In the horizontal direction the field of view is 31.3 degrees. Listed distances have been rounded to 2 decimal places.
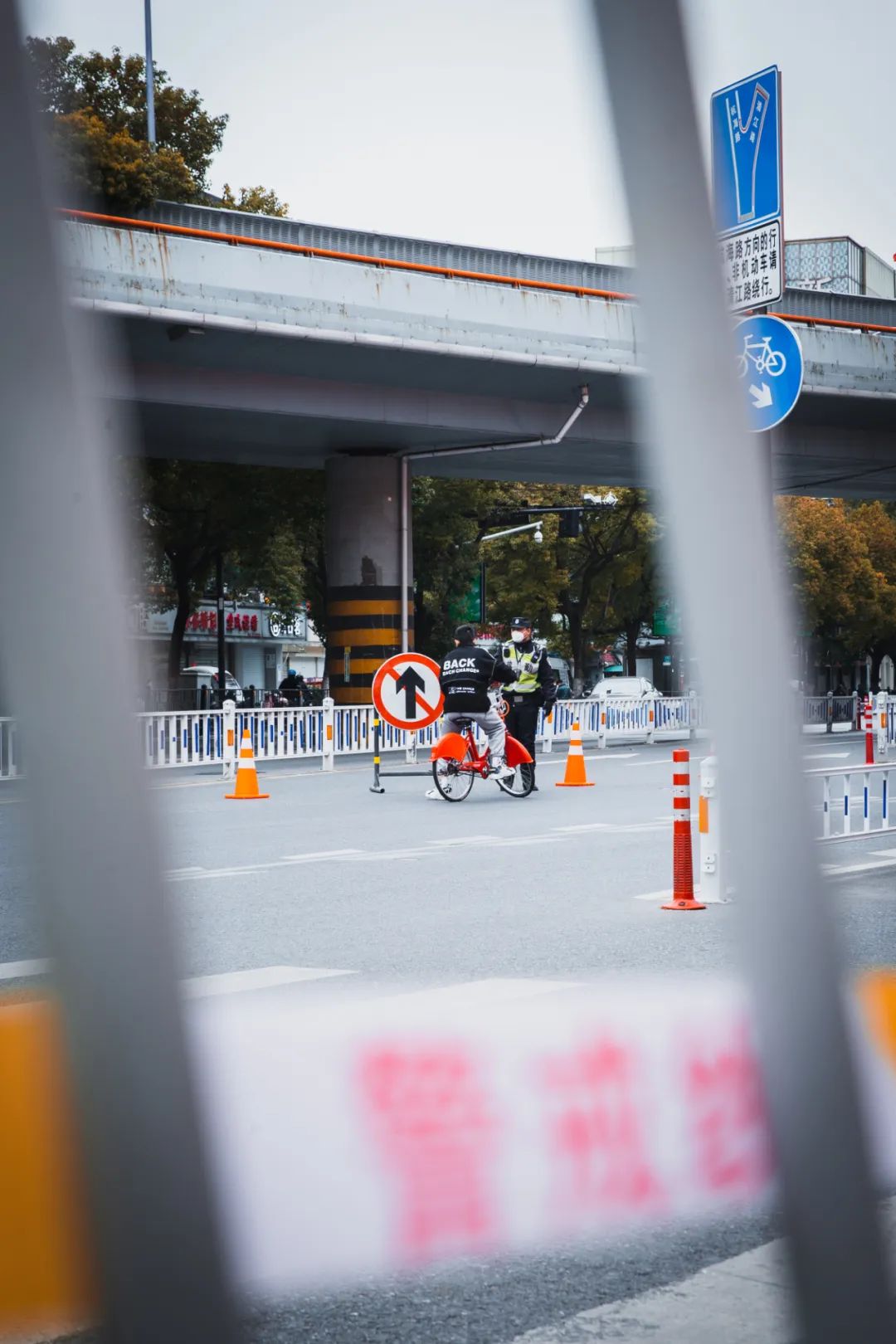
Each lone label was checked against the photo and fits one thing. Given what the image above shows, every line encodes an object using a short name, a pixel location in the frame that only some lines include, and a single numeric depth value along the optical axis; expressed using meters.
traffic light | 37.25
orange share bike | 17.09
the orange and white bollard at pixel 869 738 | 19.06
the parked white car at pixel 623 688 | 47.97
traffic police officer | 18.59
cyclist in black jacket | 17.12
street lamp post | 22.97
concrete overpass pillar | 29.97
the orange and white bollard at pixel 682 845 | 9.40
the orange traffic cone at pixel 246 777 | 18.08
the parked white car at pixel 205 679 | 42.25
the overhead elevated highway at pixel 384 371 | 23.59
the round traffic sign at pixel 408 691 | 18.97
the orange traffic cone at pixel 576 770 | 19.75
